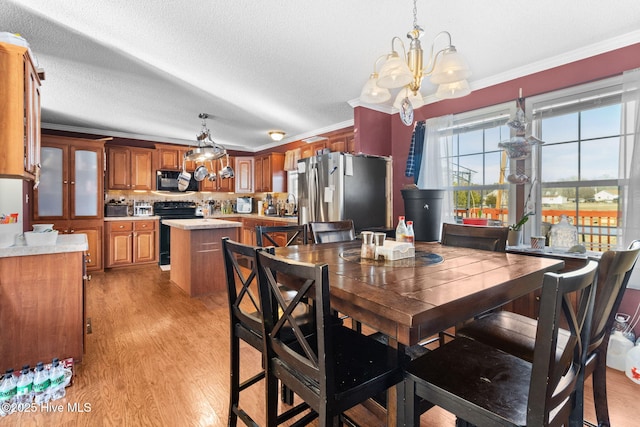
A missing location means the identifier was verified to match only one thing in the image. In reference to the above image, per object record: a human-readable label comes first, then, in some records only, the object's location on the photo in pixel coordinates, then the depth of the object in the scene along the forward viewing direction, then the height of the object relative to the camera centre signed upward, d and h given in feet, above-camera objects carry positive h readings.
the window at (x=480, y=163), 10.18 +1.57
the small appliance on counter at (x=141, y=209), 18.49 -0.09
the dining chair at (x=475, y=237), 6.93 -0.65
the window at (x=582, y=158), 8.14 +1.44
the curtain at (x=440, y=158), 11.20 +1.87
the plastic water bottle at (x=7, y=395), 5.63 -3.46
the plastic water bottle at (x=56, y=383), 5.96 -3.40
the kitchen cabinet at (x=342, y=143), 14.88 +3.22
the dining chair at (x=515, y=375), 2.59 -1.83
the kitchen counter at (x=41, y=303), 6.40 -2.05
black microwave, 18.95 +1.67
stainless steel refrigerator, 11.85 +0.75
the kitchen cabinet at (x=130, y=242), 16.80 -1.90
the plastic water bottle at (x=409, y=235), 6.06 -0.51
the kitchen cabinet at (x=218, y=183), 20.77 +1.68
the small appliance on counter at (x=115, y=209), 17.10 -0.09
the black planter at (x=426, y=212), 10.62 -0.11
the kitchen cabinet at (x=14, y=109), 5.82 +1.85
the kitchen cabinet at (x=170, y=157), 19.02 +3.11
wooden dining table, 3.13 -0.95
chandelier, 5.19 +2.35
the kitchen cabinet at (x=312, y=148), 16.48 +3.29
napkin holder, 5.47 -0.75
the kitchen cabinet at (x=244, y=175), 21.97 +2.34
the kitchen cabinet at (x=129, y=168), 17.63 +2.27
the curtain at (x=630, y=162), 7.35 +1.13
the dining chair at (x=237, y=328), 4.58 -1.89
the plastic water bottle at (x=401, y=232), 6.09 -0.45
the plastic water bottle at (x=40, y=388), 5.86 -3.41
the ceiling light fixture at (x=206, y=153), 12.49 +2.22
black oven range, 17.95 -0.34
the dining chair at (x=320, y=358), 3.20 -1.84
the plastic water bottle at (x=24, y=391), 5.81 -3.42
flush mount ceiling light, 17.17 +4.11
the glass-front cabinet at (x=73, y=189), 14.73 +0.86
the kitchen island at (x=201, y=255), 12.26 -1.92
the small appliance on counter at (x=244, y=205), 22.08 +0.21
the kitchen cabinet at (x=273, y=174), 20.06 +2.25
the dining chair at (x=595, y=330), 3.65 -1.82
